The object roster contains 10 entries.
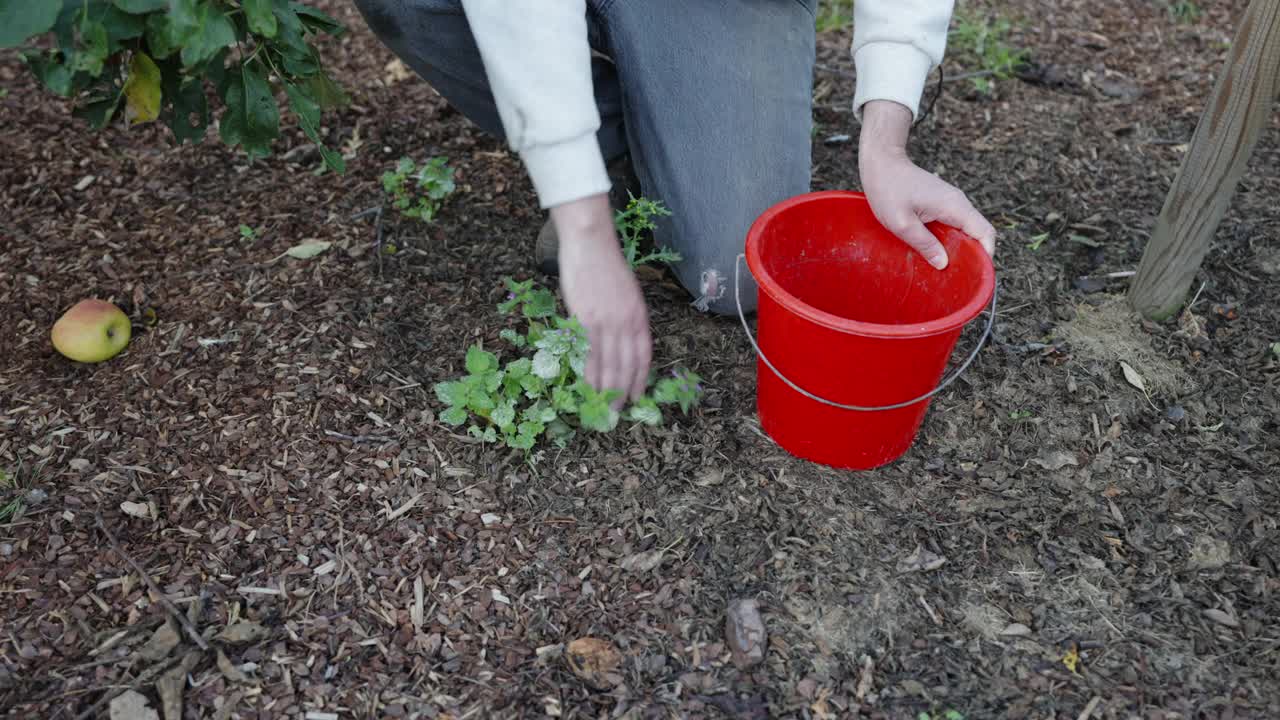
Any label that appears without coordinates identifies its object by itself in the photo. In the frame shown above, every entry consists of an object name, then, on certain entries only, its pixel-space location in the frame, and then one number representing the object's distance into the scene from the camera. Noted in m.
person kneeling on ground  1.54
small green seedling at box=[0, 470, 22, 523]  1.80
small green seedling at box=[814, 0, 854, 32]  3.34
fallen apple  2.07
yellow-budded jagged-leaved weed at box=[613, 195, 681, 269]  1.93
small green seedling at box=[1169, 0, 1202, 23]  3.42
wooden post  1.84
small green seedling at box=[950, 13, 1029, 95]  3.10
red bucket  1.62
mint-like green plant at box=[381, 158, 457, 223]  2.36
